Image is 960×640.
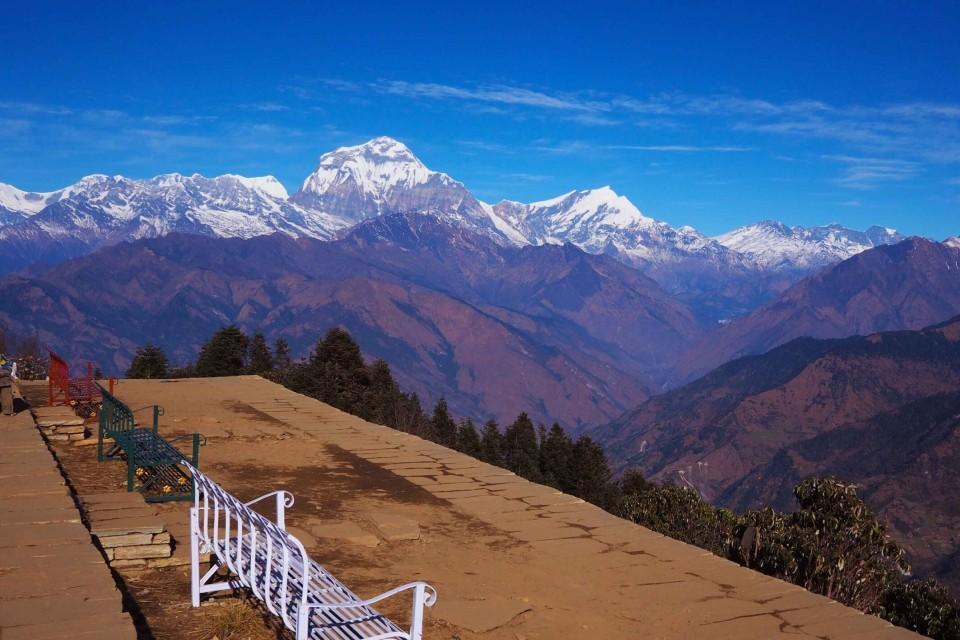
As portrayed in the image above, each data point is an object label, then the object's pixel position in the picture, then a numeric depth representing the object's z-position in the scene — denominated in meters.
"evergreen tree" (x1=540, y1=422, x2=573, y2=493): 56.16
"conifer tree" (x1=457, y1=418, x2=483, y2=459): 55.00
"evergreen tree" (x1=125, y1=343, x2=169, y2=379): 49.67
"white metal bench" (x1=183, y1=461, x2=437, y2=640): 4.87
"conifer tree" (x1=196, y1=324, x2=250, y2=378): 47.47
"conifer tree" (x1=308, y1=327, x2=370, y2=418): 42.28
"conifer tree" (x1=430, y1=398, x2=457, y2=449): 57.84
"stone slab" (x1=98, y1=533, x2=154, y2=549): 7.39
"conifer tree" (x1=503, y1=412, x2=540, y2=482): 55.51
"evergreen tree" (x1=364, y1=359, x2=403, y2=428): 42.88
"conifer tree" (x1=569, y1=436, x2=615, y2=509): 53.00
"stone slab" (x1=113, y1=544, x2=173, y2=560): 7.52
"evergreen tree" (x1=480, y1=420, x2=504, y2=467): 56.04
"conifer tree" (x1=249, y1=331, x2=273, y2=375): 54.88
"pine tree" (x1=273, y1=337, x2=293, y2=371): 62.11
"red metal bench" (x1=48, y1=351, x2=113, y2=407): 15.37
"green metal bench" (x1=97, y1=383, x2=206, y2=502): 10.03
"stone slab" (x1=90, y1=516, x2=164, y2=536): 7.46
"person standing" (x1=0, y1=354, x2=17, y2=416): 13.55
